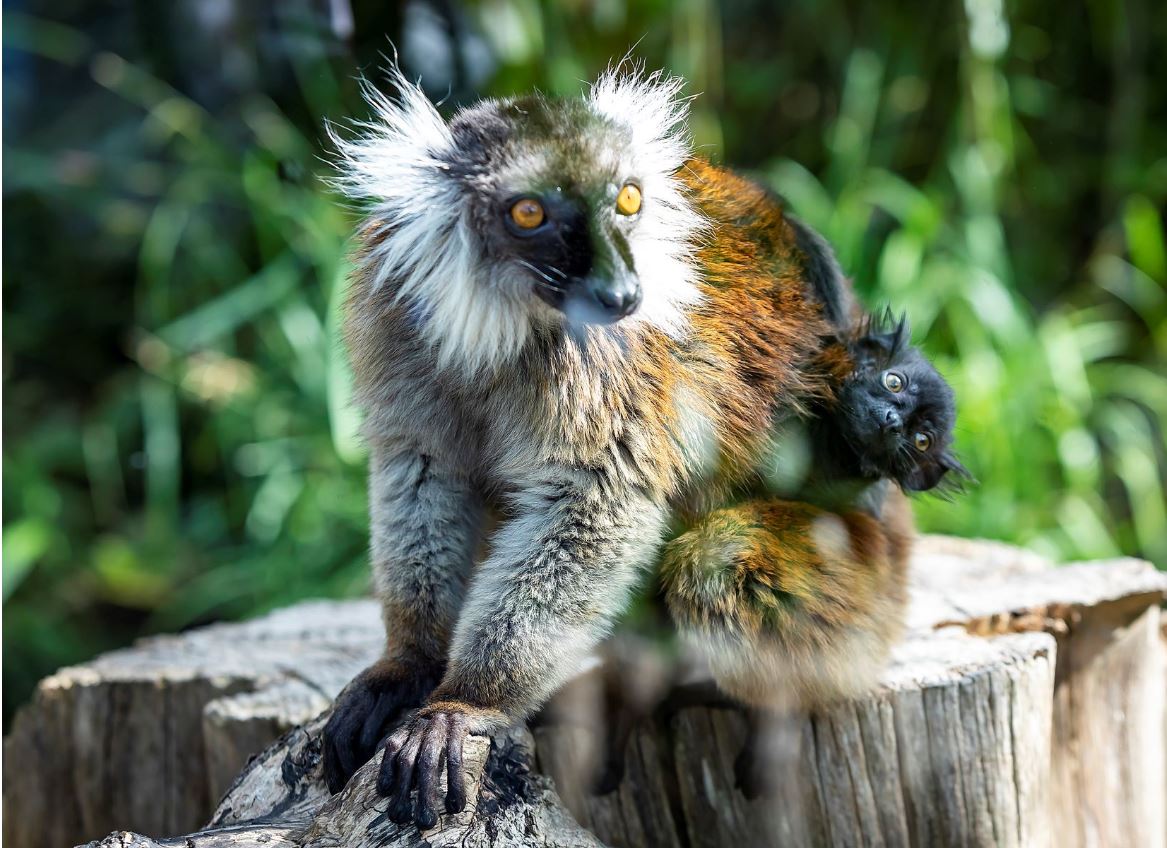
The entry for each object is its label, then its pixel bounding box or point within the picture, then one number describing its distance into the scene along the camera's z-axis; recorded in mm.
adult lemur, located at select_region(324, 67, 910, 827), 2449
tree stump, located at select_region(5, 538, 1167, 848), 2898
